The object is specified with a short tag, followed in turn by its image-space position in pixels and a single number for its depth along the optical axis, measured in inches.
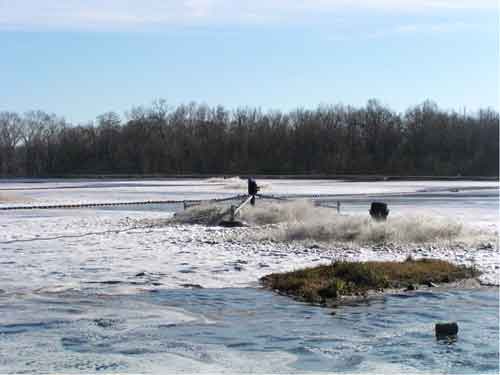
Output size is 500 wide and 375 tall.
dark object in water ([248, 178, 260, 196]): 1185.4
